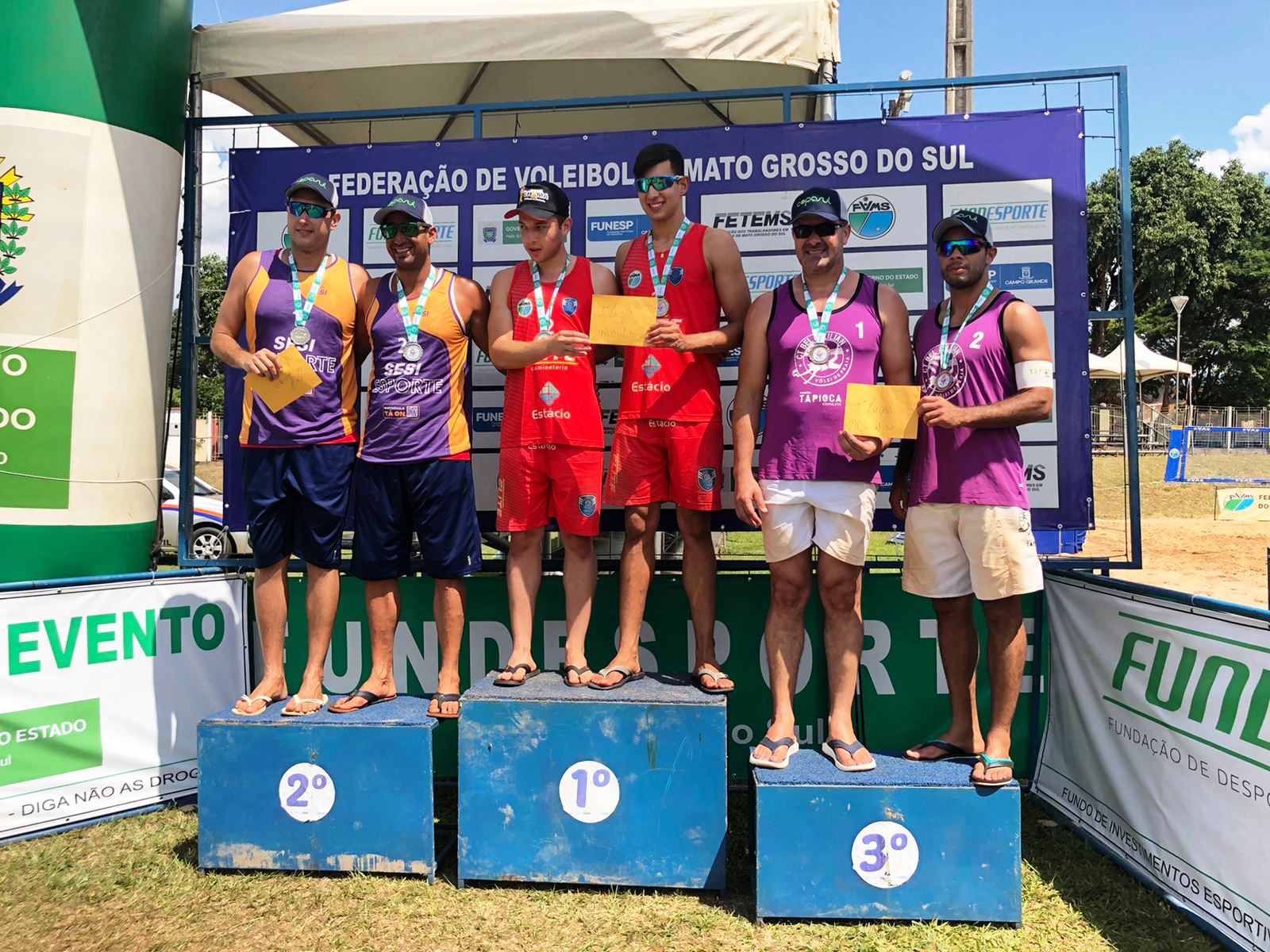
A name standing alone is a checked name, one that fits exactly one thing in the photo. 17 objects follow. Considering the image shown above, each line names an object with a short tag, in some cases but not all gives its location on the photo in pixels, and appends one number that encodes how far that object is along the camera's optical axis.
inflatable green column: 3.99
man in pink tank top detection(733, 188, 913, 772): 3.20
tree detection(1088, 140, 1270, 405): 36.91
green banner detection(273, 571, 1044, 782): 4.10
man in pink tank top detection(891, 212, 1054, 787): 3.10
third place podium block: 2.91
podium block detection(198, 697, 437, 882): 3.27
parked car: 10.70
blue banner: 4.14
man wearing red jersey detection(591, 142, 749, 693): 3.43
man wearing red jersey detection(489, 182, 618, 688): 3.48
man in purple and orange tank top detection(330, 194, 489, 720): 3.51
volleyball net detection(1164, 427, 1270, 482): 21.23
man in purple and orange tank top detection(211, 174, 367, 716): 3.52
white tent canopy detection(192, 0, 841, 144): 4.45
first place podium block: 3.14
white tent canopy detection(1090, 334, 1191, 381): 26.31
